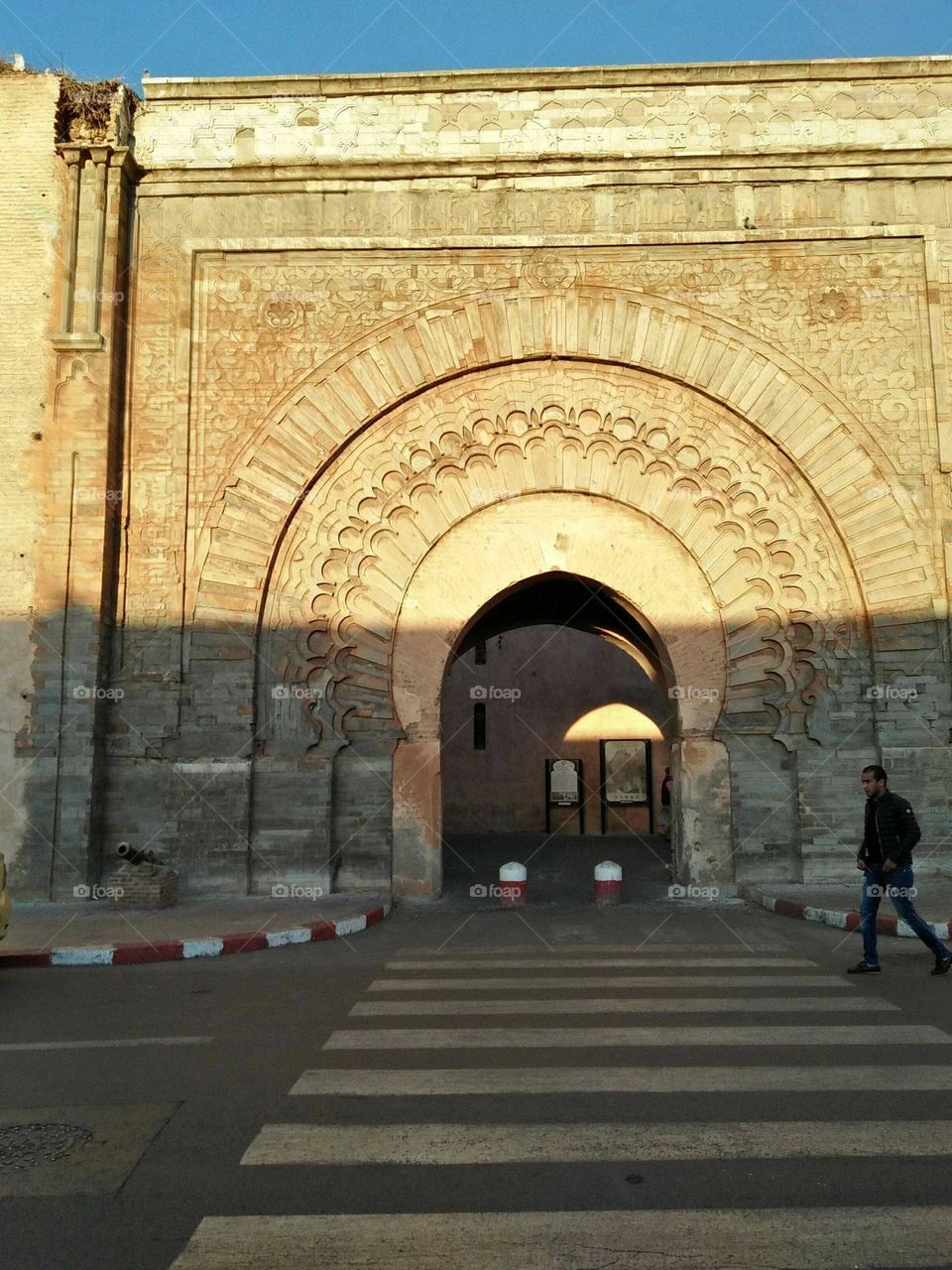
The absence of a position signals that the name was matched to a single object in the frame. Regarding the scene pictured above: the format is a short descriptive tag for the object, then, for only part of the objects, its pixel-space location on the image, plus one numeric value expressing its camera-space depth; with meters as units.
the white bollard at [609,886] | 9.86
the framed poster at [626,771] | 19.94
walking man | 6.16
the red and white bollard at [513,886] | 9.88
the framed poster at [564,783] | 20.20
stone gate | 9.84
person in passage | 15.68
